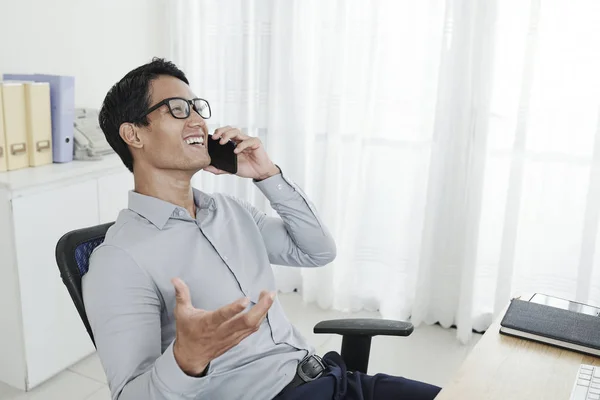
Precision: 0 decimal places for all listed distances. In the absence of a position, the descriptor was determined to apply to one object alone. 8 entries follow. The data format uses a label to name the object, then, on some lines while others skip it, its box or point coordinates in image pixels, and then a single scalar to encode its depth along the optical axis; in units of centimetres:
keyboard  114
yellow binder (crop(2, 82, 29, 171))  229
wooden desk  116
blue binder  246
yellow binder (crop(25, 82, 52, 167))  236
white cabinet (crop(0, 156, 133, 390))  225
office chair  132
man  123
